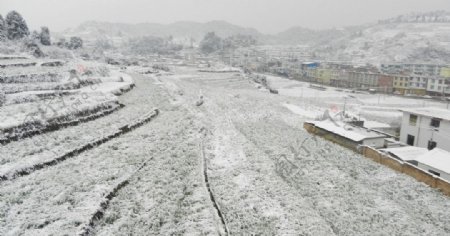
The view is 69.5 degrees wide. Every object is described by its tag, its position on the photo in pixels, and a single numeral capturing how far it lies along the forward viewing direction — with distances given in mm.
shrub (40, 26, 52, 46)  69588
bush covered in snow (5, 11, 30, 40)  62000
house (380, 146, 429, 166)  19906
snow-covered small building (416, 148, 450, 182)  17641
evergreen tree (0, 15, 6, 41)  52319
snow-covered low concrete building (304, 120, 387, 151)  22594
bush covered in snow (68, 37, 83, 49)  90000
